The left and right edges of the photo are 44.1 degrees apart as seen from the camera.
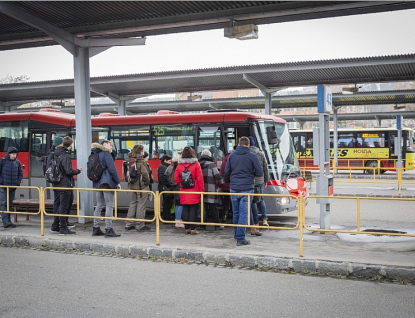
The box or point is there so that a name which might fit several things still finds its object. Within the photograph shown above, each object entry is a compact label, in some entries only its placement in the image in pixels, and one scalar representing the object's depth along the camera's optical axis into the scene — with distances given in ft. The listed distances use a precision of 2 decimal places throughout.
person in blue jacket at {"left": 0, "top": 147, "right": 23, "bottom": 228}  37.83
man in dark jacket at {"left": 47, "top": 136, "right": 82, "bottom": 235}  34.42
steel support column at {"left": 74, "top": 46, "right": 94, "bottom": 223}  39.81
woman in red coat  33.78
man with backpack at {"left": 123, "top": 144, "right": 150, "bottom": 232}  36.60
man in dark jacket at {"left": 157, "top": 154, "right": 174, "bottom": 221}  38.73
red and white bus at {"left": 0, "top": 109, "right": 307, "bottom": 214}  42.50
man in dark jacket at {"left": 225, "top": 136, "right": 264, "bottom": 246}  30.53
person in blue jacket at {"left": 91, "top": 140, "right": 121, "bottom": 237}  33.65
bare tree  238.89
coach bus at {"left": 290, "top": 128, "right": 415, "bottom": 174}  108.58
